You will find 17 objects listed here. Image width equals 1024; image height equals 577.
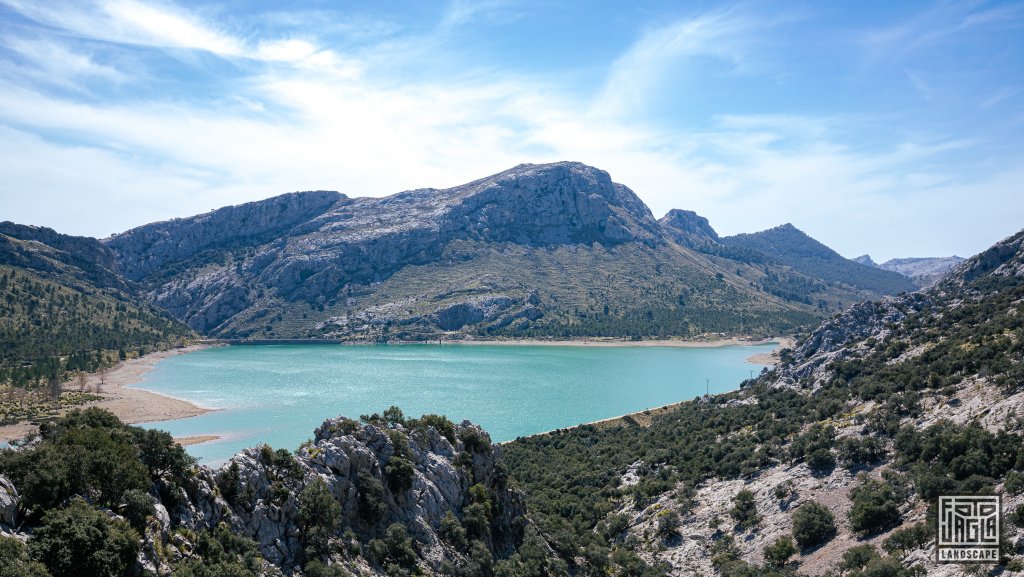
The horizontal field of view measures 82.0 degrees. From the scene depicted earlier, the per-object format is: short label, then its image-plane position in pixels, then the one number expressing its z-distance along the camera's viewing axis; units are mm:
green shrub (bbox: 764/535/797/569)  35500
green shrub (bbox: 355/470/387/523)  28812
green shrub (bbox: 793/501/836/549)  35969
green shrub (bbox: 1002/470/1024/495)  29125
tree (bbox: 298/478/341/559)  25172
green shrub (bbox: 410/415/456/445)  38562
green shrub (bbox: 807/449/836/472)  43219
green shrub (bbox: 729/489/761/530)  41094
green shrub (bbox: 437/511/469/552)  31623
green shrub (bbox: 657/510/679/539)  43700
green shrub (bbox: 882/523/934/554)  28938
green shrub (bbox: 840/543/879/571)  30062
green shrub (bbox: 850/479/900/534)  33469
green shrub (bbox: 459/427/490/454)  39500
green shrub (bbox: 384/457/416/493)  31000
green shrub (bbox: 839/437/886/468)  41688
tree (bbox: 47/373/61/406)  94400
